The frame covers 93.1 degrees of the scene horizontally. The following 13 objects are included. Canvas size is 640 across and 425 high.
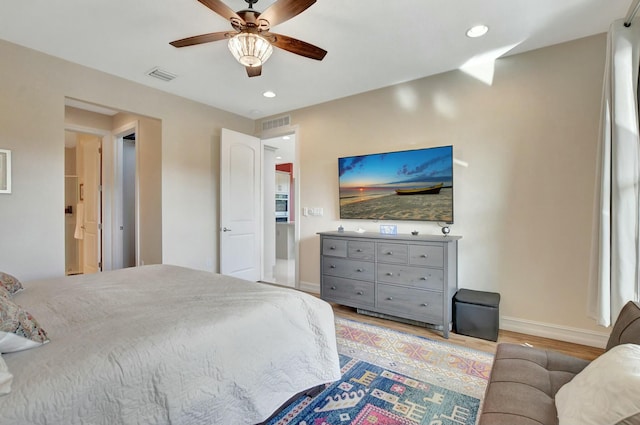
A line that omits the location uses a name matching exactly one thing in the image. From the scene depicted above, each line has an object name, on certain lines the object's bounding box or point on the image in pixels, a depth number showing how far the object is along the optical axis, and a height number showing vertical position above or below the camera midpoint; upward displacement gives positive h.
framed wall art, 2.64 +0.36
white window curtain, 2.00 +0.19
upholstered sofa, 0.85 -0.72
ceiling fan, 1.81 +1.19
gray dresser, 2.85 -0.67
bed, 1.00 -0.57
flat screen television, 3.23 +0.29
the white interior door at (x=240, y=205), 4.25 +0.08
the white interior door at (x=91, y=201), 4.82 +0.17
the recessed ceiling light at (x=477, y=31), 2.44 +1.47
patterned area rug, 1.75 -1.19
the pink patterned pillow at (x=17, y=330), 1.07 -0.44
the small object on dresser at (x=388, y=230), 3.46 -0.23
